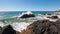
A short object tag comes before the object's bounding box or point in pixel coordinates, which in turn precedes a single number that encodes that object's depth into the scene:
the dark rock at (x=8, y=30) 2.42
